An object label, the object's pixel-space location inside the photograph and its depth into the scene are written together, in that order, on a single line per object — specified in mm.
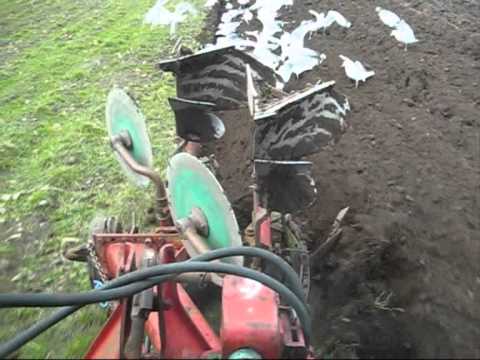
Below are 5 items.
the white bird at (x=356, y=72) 3711
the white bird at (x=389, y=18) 4316
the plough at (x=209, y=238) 1493
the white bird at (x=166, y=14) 4758
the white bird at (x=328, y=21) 4293
